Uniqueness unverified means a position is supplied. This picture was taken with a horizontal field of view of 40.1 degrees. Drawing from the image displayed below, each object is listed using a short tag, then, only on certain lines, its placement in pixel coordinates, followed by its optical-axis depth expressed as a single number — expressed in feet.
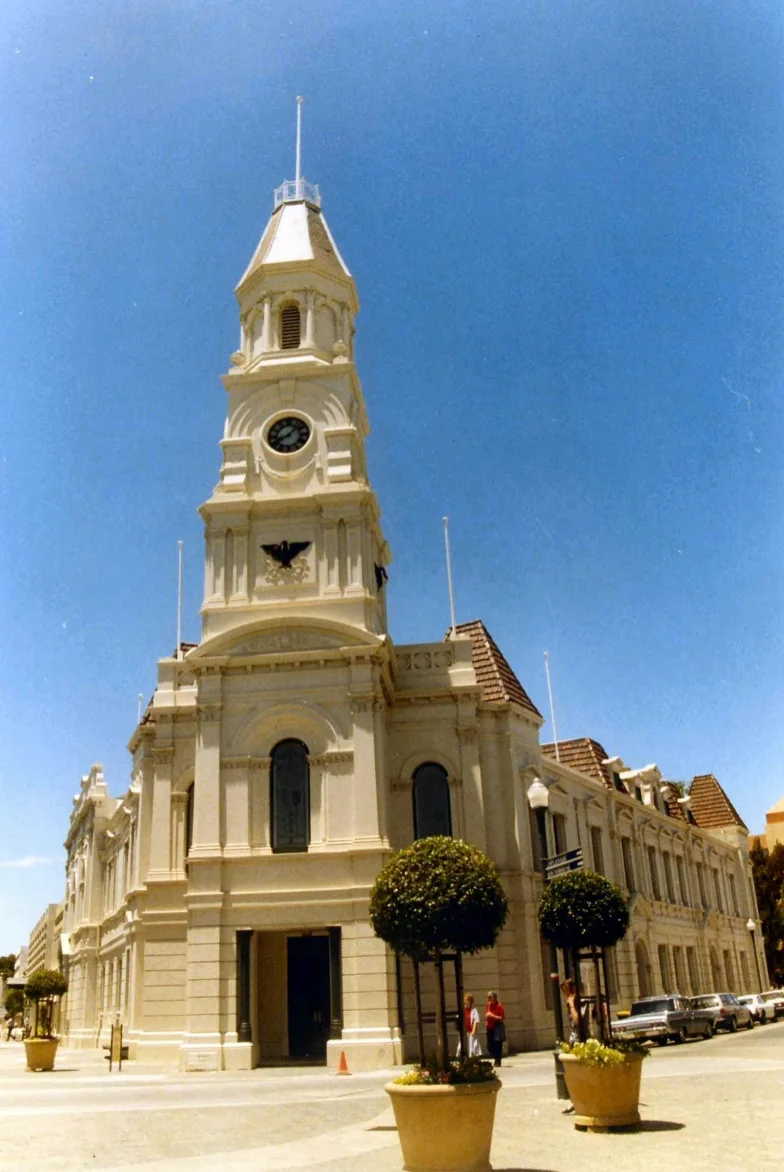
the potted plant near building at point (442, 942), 38.11
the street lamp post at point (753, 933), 213.25
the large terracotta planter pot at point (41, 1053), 107.34
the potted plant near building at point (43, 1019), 107.45
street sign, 62.28
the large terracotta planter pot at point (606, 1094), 48.49
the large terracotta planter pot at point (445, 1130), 38.04
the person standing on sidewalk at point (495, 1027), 87.04
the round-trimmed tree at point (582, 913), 63.46
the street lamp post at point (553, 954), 57.82
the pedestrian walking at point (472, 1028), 85.15
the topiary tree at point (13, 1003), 269.03
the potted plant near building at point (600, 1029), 48.60
